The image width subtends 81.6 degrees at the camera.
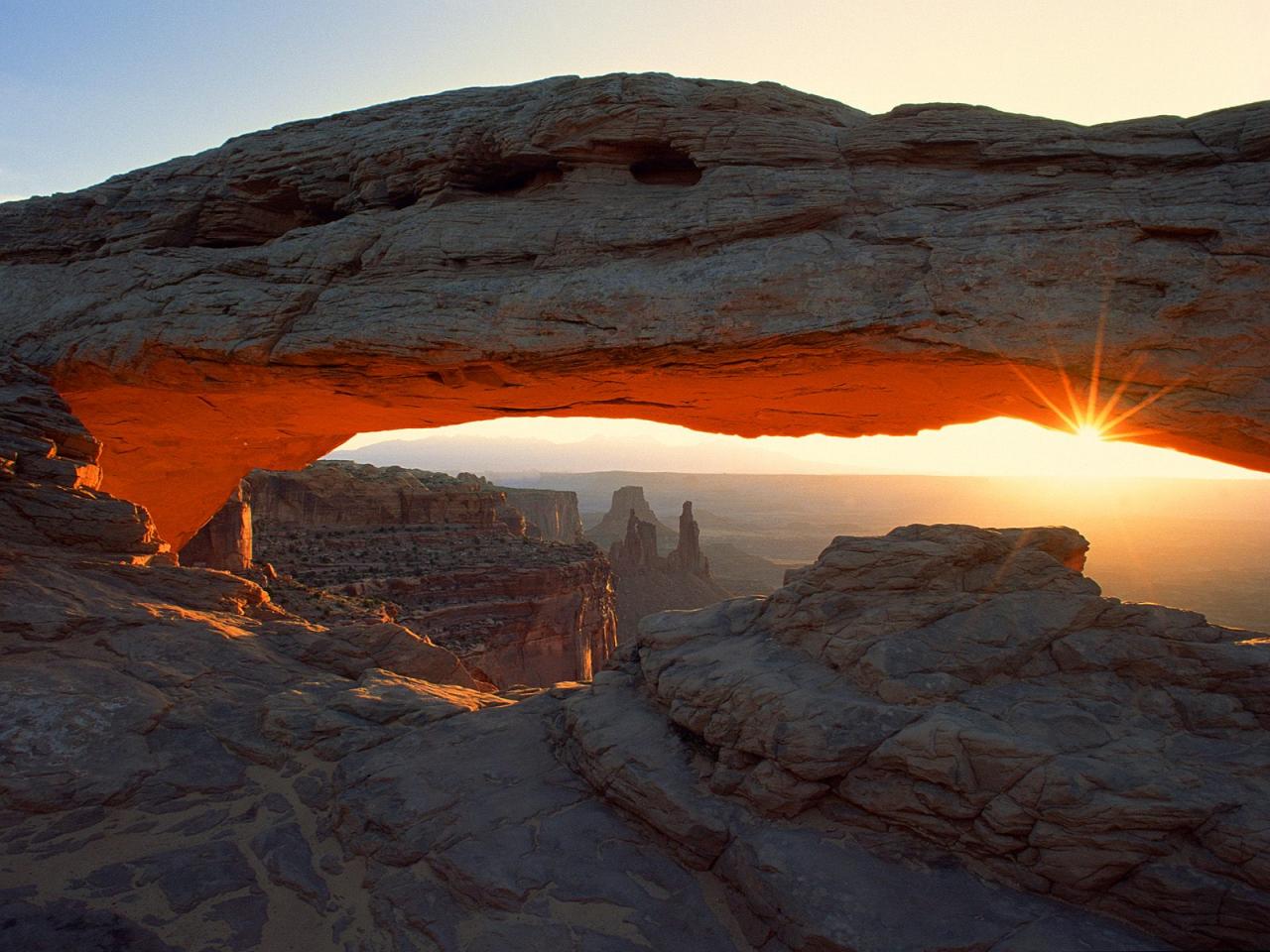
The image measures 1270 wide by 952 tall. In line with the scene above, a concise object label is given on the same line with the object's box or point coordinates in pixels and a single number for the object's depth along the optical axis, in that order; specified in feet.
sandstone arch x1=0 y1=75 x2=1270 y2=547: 29.84
